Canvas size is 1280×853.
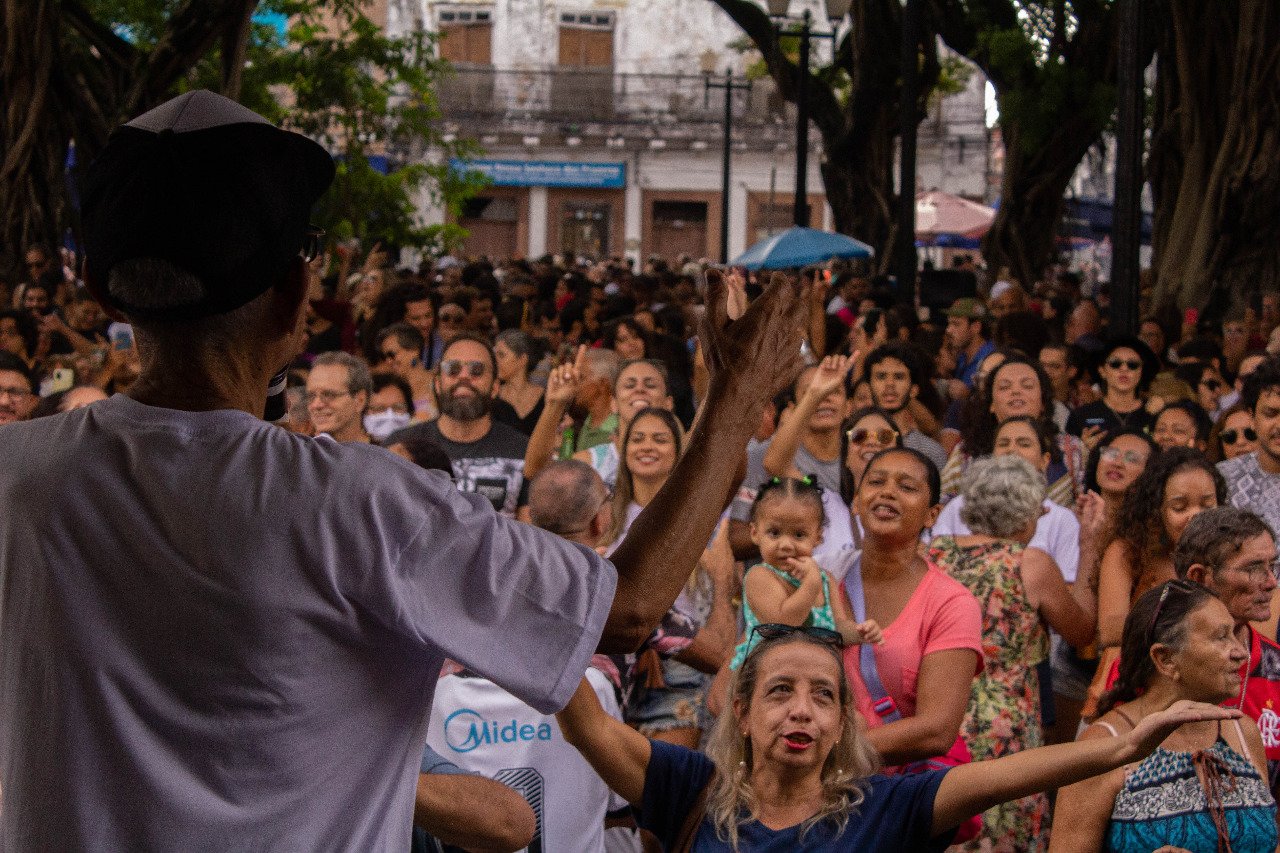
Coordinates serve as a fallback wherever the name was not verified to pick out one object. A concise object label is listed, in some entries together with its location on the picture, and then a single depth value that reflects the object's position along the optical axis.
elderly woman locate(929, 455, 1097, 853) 4.23
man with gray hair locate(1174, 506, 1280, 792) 4.28
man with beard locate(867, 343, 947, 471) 7.48
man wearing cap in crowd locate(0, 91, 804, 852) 1.57
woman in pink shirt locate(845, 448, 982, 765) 3.96
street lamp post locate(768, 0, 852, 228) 19.69
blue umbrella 16.27
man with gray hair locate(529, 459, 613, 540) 4.39
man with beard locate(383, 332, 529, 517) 6.37
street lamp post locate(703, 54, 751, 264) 31.41
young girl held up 4.20
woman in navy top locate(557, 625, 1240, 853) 3.02
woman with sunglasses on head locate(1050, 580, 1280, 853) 3.45
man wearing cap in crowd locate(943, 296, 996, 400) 11.30
